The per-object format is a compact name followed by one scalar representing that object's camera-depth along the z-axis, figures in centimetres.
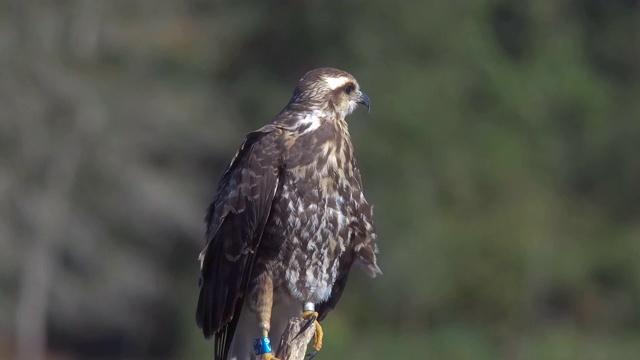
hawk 1577
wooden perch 1511
